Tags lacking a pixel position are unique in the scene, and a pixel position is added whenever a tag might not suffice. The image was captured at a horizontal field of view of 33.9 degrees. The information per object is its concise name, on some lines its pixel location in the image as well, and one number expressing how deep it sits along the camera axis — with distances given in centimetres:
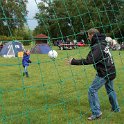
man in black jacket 337
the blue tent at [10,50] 1323
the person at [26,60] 675
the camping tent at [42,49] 1447
